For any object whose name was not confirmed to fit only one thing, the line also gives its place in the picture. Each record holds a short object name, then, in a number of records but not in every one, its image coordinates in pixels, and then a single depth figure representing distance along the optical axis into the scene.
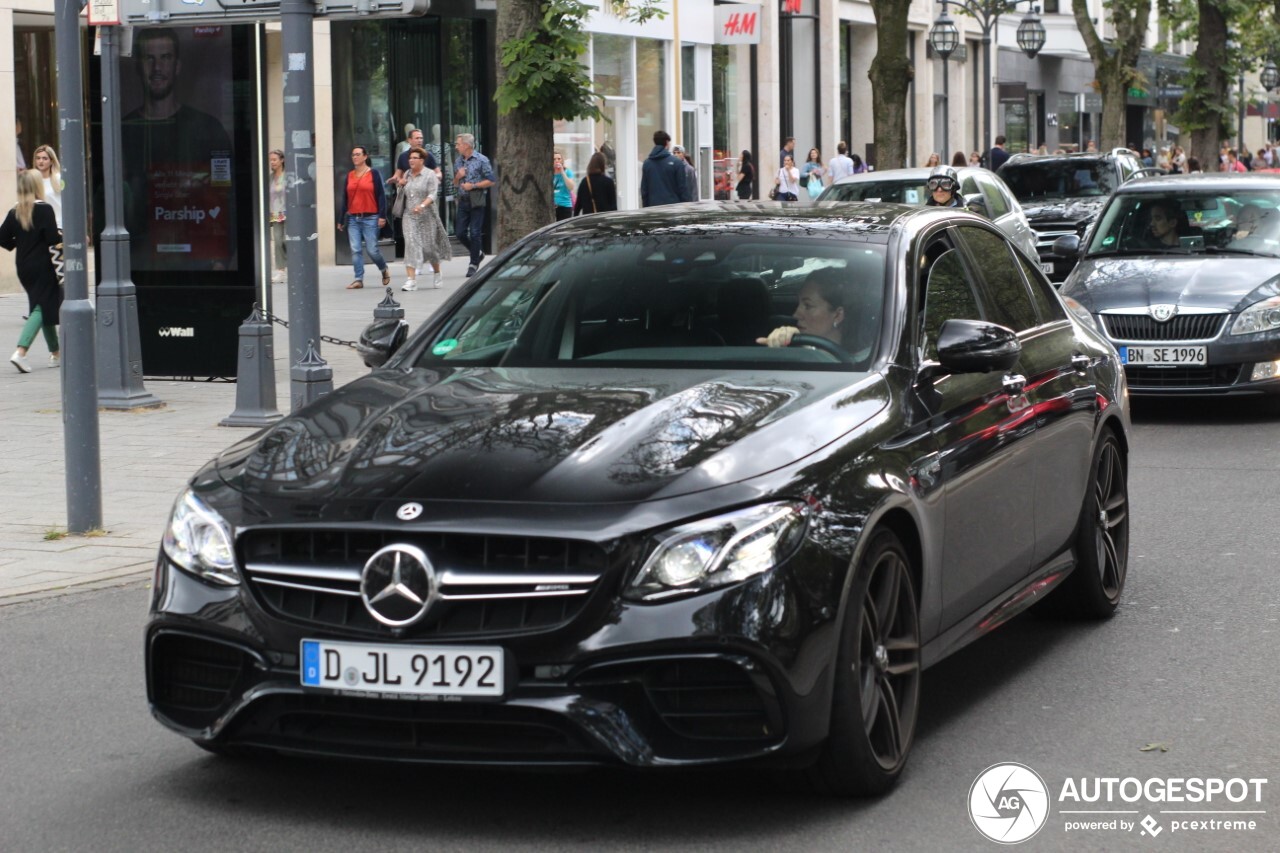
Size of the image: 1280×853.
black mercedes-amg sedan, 4.48
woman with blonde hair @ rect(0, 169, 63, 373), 16.84
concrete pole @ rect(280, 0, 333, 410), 11.01
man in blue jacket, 24.88
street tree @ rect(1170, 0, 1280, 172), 42.78
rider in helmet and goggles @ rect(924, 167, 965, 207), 18.30
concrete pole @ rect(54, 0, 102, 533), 9.17
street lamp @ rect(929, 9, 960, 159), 39.75
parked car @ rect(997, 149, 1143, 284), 26.12
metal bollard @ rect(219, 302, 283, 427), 13.43
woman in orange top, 25.33
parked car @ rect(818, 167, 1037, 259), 20.34
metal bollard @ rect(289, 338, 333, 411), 11.39
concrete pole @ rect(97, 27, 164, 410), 14.48
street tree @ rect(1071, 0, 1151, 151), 42.84
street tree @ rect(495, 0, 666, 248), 13.86
